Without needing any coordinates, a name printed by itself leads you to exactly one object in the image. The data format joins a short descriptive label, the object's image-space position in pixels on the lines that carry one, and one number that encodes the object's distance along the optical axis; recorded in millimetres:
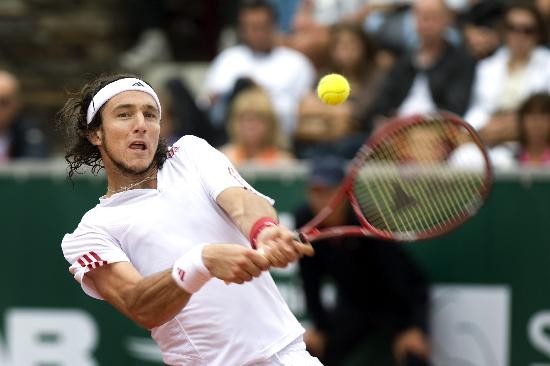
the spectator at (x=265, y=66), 18547
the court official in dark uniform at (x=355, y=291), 14391
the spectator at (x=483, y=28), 18359
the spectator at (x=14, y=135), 17525
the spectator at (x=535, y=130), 15203
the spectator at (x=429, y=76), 16703
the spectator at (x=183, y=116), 17469
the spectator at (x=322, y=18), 19859
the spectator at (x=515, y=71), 16453
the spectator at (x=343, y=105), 16781
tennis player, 8891
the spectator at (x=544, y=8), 18328
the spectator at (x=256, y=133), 16328
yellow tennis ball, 9117
